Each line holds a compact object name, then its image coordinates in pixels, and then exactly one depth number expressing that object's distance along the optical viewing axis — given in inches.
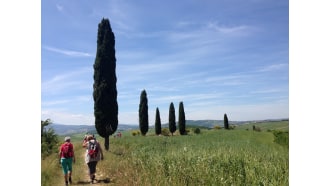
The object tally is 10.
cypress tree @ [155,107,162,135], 1232.6
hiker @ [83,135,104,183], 266.8
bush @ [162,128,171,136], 1269.7
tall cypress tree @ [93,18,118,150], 504.7
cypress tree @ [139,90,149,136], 1101.7
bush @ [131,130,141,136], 1124.5
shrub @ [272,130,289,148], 459.9
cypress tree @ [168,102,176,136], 1280.8
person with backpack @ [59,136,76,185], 258.3
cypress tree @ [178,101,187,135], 1263.5
